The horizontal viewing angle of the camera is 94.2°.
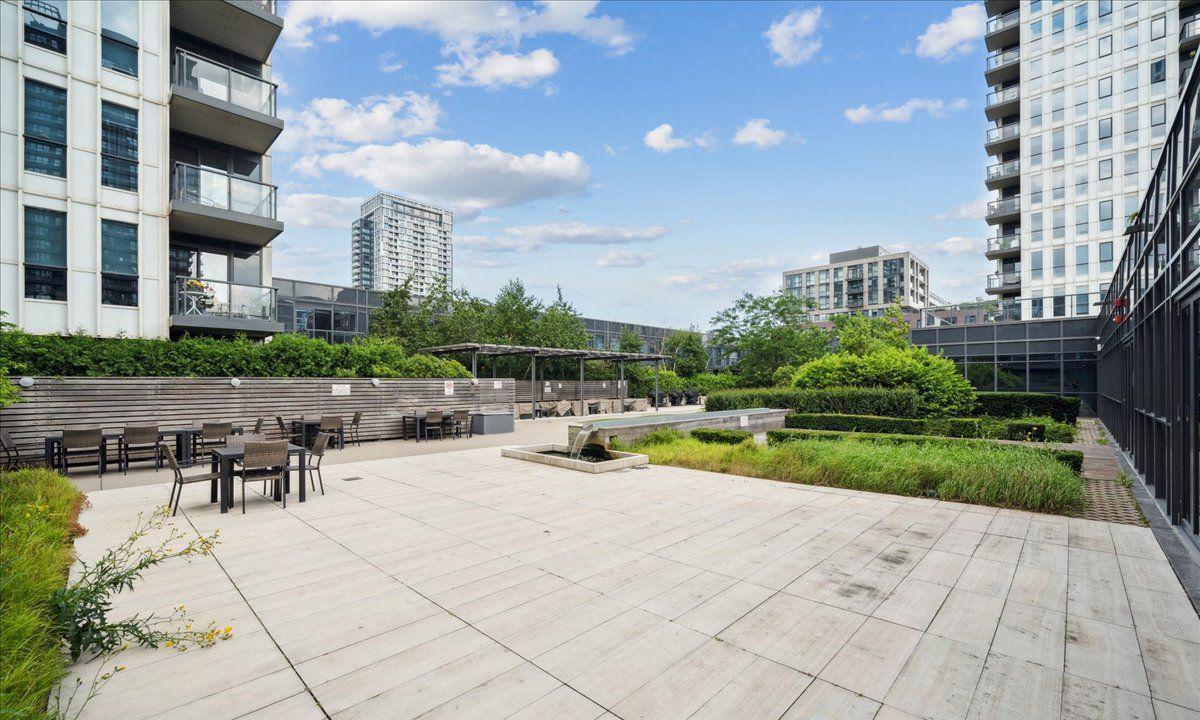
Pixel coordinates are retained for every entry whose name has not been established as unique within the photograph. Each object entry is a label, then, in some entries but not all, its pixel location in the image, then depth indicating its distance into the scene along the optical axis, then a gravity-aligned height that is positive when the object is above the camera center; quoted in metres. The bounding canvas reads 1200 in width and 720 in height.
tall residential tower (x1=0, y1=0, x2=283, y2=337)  13.42 +5.12
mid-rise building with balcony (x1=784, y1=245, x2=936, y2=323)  95.88 +14.57
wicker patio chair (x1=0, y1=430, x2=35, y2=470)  9.78 -1.63
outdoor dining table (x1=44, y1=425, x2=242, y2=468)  9.95 -1.44
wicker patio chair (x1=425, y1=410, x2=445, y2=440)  15.11 -1.65
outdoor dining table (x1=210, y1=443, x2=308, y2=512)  7.20 -1.38
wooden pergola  20.79 +0.36
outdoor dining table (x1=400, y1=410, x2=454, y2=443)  15.11 -1.65
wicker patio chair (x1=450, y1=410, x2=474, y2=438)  15.99 -1.71
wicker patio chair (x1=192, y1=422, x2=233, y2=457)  10.79 -1.36
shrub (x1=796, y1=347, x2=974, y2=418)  16.92 -0.52
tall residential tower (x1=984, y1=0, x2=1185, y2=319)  35.16 +15.41
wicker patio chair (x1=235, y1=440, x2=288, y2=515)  7.13 -1.28
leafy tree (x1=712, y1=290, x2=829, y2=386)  28.56 +1.35
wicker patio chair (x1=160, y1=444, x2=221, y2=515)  6.80 -1.44
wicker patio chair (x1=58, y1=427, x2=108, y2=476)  9.58 -1.42
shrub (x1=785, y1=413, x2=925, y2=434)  14.70 -1.74
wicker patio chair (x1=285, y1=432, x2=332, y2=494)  8.18 -1.24
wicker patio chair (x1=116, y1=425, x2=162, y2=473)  10.06 -1.40
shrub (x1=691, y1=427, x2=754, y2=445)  12.86 -1.77
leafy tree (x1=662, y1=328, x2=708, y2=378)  44.62 +0.75
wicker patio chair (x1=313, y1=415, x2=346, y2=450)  12.85 -1.52
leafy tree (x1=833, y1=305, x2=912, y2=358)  25.47 +1.48
